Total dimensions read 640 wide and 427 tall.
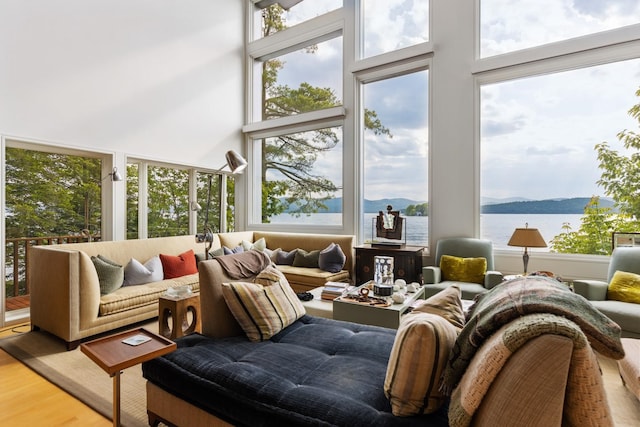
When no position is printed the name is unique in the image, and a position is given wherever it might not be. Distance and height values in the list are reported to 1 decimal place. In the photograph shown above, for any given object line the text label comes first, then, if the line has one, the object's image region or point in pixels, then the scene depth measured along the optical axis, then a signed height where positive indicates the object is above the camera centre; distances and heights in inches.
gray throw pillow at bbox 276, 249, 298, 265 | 195.9 -26.1
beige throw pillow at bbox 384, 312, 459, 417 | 45.9 -21.8
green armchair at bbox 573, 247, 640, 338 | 100.0 -28.6
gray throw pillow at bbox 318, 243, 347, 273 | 177.6 -24.7
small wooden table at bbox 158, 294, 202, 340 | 93.4 -28.5
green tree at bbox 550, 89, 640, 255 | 139.9 +5.0
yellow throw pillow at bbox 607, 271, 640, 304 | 111.4 -25.7
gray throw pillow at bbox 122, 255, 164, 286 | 138.8 -24.8
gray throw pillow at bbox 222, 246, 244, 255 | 175.8 -19.4
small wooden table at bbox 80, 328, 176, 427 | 55.7 -25.0
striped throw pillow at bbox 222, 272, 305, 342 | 75.9 -22.4
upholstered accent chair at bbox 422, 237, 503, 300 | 138.7 -25.0
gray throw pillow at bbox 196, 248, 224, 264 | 165.2 -20.1
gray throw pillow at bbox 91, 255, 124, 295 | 124.0 -22.8
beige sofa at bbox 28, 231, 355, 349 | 112.0 -29.7
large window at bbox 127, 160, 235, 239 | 184.1 +8.6
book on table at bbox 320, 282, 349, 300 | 123.5 -29.1
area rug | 78.7 -45.7
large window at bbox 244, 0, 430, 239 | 190.2 +63.9
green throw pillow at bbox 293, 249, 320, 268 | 186.9 -25.7
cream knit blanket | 32.5 -16.6
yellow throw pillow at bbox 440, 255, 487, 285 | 148.6 -25.5
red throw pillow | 153.7 -24.1
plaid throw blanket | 35.4 -12.1
